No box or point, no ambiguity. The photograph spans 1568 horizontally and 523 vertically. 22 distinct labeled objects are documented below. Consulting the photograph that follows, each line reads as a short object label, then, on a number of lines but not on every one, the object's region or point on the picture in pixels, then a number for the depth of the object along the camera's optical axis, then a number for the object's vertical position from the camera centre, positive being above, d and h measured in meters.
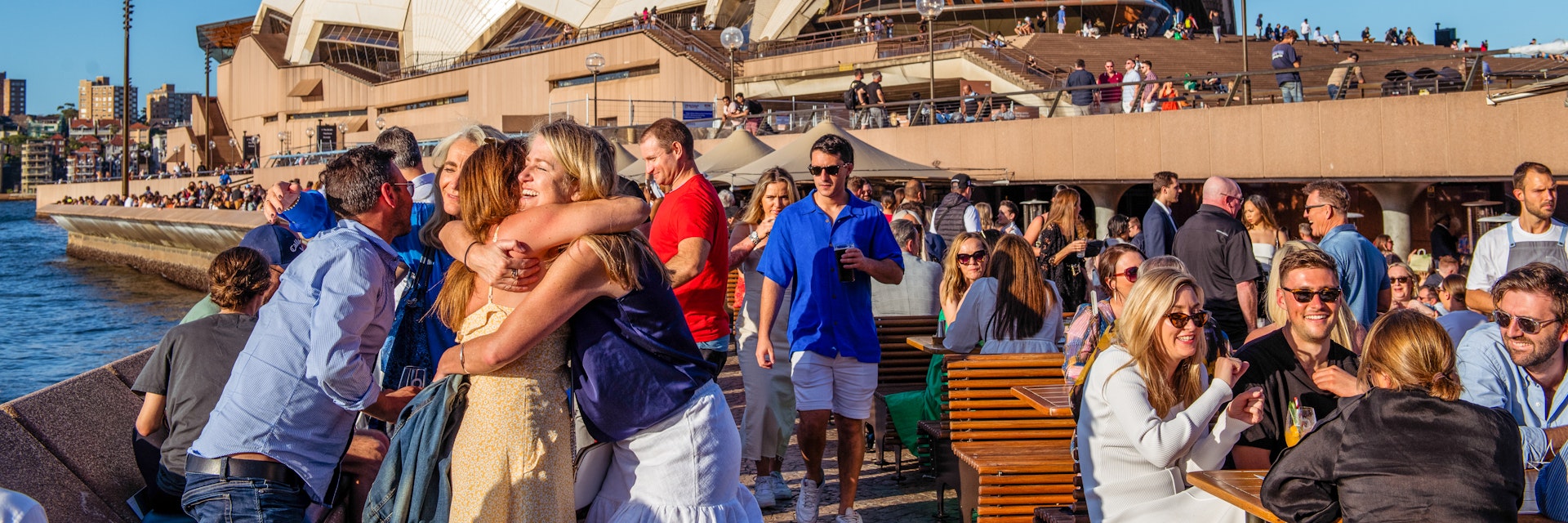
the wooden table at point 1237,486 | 3.38 -0.60
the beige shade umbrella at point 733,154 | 16.22 +1.90
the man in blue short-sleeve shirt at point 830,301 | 5.47 -0.05
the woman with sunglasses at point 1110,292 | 5.25 -0.04
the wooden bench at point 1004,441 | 4.81 -0.66
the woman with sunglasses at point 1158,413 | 3.76 -0.40
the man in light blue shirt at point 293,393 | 3.18 -0.24
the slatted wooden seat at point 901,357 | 7.44 -0.42
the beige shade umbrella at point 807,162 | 14.66 +1.60
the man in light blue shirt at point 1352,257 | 6.33 +0.11
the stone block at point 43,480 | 4.19 -0.60
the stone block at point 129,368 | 5.20 -0.27
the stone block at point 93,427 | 4.52 -0.47
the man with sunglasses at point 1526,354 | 4.25 -0.28
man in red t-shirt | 5.04 +0.28
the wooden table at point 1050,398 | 4.59 -0.44
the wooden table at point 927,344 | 6.10 -0.30
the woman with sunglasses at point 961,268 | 6.59 +0.10
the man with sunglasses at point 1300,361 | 4.07 -0.28
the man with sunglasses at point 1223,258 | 6.75 +0.13
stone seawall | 31.81 +2.02
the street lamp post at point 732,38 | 29.77 +6.41
